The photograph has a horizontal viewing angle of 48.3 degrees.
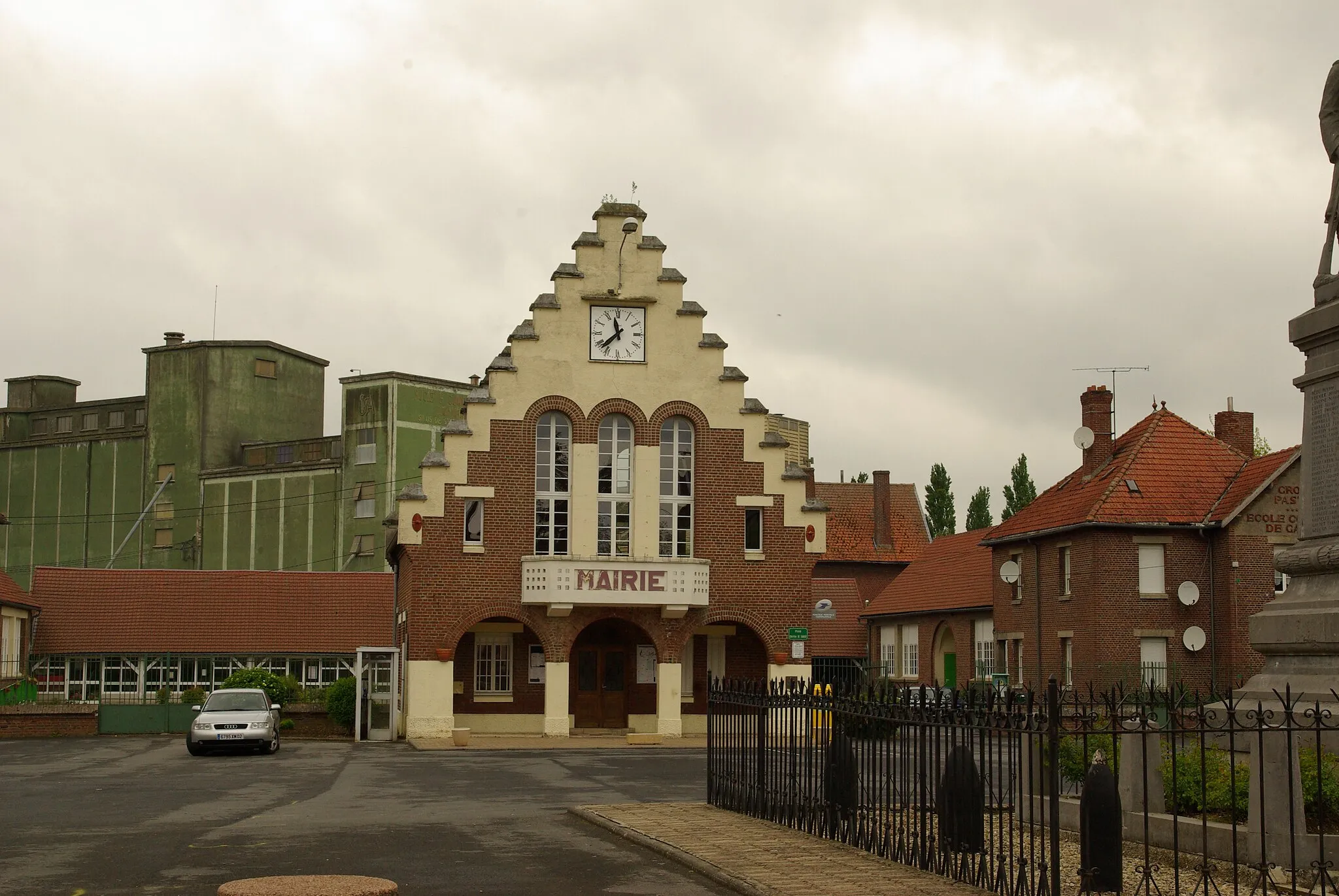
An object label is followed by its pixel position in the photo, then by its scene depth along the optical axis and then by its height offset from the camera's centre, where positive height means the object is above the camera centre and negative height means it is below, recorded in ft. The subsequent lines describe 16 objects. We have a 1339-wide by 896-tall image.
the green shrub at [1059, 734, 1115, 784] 48.29 -4.42
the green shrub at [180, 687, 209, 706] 141.38 -7.68
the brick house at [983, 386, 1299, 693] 135.44 +5.21
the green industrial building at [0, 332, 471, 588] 234.17 +24.10
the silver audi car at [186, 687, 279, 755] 106.11 -7.88
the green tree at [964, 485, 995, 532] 281.13 +20.04
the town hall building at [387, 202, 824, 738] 126.72 +7.89
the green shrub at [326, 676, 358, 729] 133.49 -7.60
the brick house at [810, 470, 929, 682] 213.87 +12.71
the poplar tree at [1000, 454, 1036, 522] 275.39 +23.75
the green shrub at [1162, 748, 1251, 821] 42.50 -4.72
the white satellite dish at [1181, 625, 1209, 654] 135.13 -1.71
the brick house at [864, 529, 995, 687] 170.09 +0.15
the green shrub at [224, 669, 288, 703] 137.90 -6.12
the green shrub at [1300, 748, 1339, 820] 38.86 -4.38
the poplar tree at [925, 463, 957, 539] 281.13 +21.63
